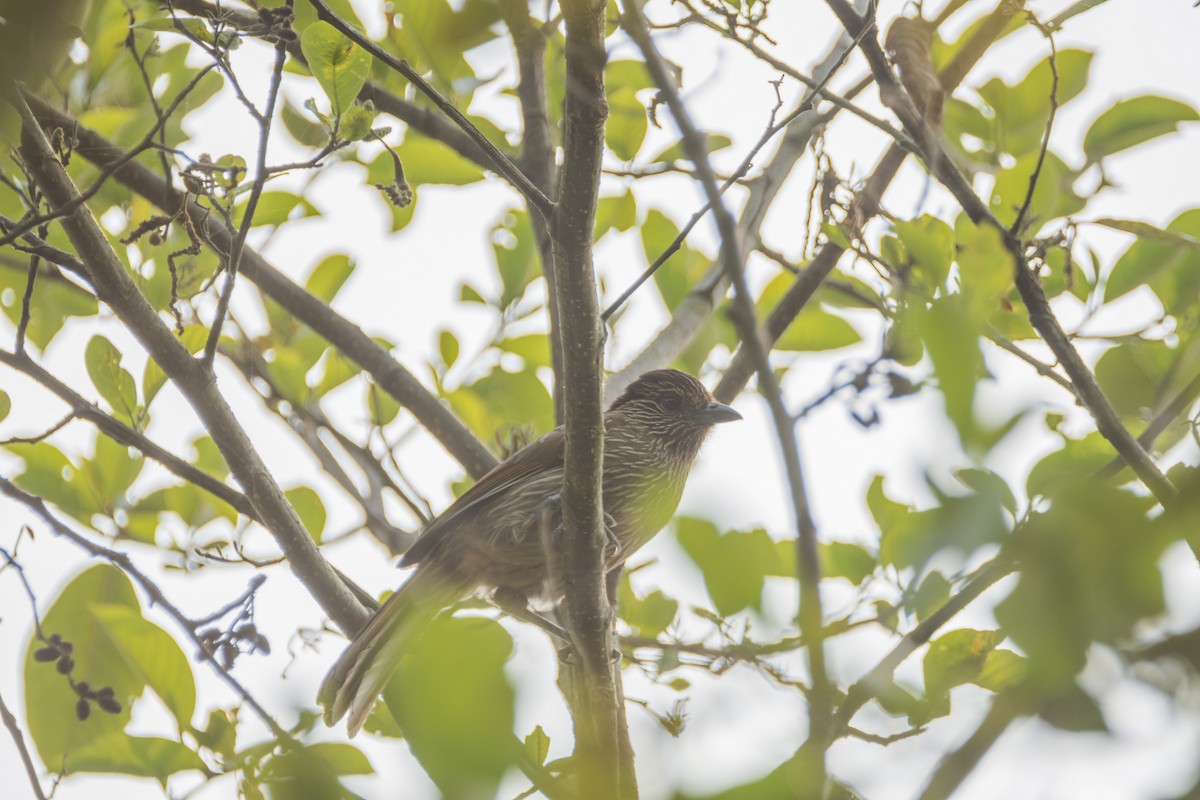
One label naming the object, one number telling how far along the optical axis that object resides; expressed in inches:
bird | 328.8
